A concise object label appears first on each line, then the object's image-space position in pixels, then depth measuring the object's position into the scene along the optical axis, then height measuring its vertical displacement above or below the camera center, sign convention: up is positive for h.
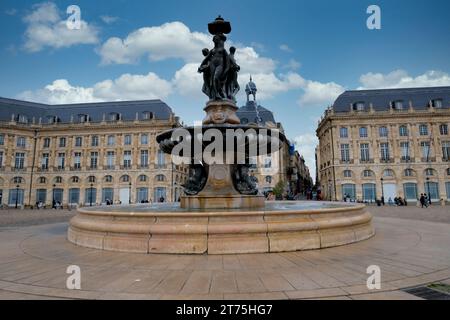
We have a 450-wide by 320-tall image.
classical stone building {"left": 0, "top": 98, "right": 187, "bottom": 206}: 53.09 +6.44
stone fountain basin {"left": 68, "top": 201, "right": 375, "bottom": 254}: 5.55 -0.76
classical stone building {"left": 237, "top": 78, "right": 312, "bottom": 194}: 56.00 +7.36
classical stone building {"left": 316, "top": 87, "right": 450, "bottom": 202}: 47.16 +7.43
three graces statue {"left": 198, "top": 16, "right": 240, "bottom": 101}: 10.30 +4.56
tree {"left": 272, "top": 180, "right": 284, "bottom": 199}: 48.75 +0.51
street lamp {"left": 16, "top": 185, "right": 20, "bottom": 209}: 52.28 +0.05
